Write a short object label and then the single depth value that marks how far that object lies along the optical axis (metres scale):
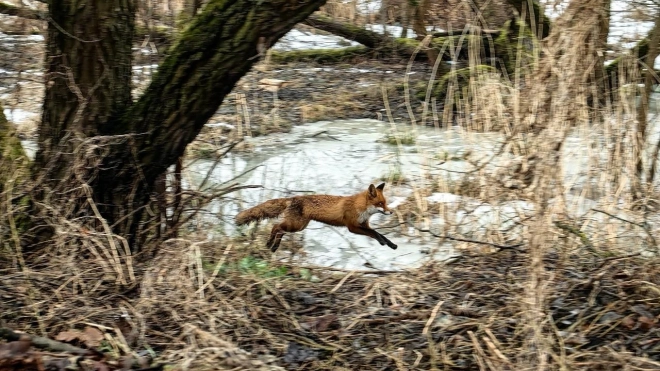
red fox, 5.55
